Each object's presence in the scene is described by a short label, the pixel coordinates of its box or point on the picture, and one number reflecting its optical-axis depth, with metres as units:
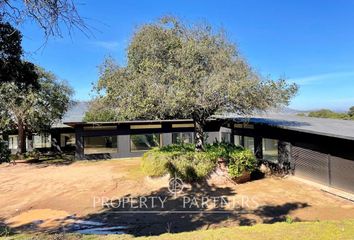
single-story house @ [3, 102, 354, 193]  12.38
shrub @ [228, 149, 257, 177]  13.63
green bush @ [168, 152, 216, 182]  13.28
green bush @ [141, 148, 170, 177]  13.44
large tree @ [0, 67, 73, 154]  19.44
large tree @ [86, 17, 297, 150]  12.51
